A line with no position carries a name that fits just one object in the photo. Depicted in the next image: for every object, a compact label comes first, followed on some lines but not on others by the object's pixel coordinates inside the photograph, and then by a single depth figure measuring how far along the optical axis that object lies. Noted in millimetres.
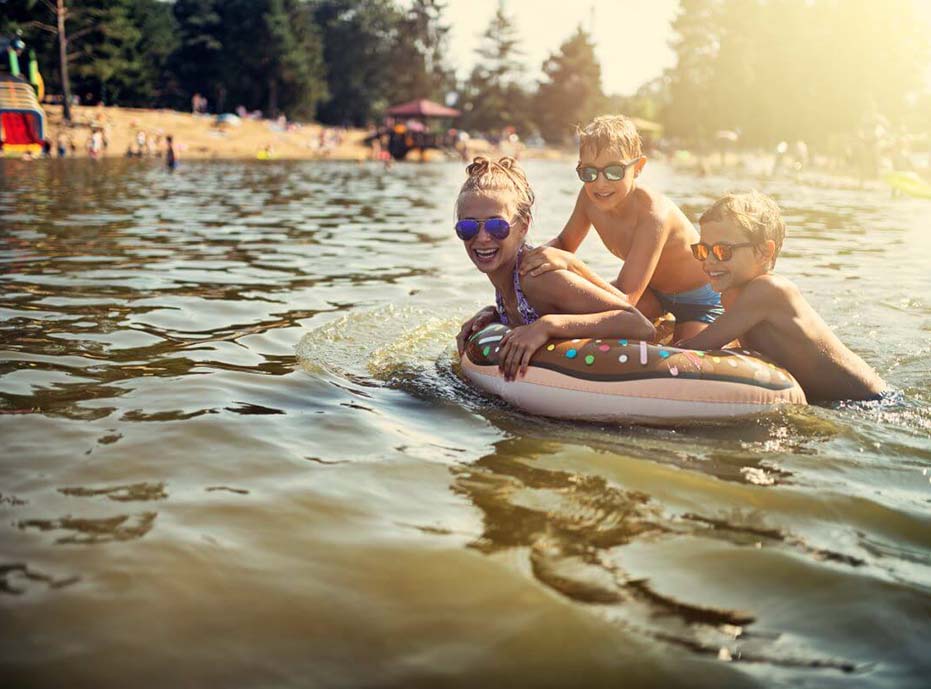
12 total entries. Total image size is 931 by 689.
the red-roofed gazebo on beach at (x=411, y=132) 50344
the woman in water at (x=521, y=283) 4699
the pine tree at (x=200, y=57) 68875
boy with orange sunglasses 4703
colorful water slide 22625
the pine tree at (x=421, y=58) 80812
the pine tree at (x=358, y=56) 75938
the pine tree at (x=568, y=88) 81438
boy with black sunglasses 5172
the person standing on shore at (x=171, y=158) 30172
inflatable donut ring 4434
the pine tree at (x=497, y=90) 81750
